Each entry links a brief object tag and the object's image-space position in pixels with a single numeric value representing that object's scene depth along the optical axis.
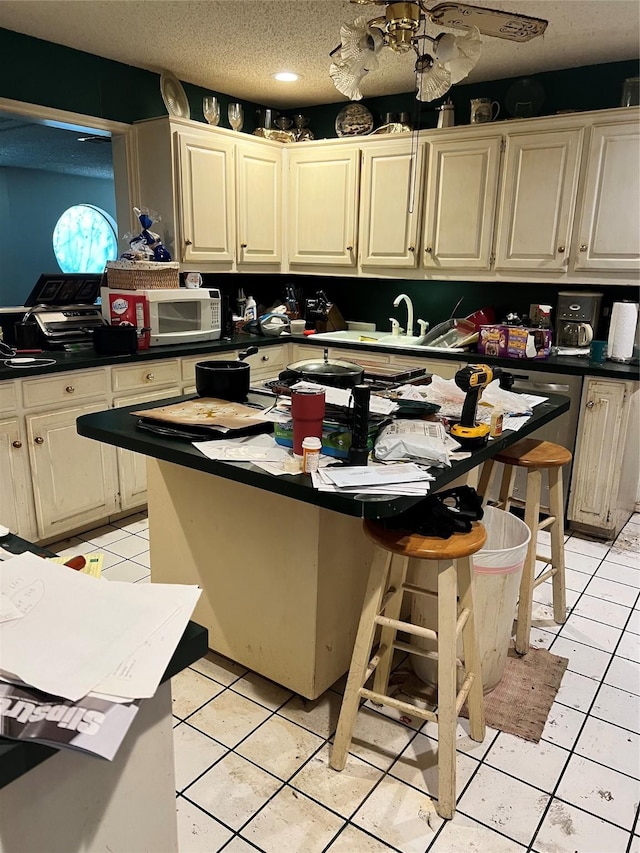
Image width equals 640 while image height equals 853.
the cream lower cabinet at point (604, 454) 3.10
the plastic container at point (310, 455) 1.52
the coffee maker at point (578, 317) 3.50
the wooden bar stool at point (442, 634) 1.56
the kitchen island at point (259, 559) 1.83
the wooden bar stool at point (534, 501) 2.24
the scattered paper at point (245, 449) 1.61
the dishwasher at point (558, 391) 3.20
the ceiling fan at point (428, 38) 1.87
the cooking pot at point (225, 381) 2.05
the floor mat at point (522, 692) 1.95
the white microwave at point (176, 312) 3.37
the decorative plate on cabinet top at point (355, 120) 4.18
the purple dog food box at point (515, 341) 3.36
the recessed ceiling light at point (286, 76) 3.73
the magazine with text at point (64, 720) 0.66
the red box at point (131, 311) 3.32
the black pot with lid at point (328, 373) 1.95
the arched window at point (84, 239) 8.33
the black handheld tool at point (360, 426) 1.53
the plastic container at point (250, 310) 4.28
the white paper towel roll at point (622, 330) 3.21
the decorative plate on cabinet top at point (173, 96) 3.69
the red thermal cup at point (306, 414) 1.56
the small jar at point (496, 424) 1.85
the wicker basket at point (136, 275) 3.40
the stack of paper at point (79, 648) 0.69
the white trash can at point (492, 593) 1.90
